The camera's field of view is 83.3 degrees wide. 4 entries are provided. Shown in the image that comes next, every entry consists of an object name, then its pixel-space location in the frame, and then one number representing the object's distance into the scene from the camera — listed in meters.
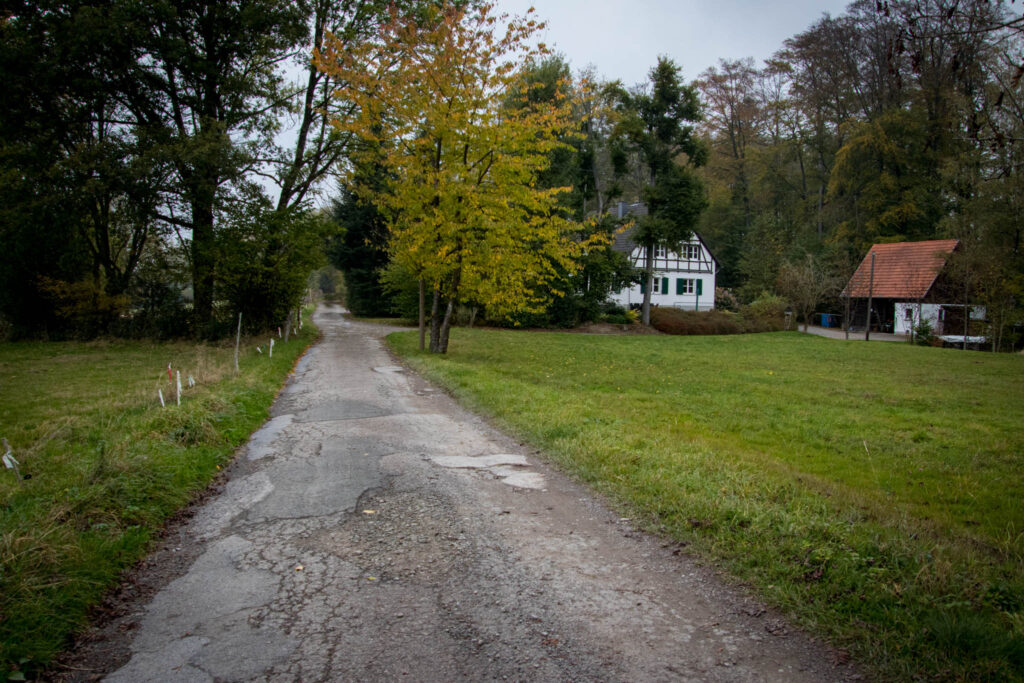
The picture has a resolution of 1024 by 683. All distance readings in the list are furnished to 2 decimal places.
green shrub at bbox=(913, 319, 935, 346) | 28.39
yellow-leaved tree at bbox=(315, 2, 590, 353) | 14.38
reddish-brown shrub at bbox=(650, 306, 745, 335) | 33.16
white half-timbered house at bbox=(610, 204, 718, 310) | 44.59
